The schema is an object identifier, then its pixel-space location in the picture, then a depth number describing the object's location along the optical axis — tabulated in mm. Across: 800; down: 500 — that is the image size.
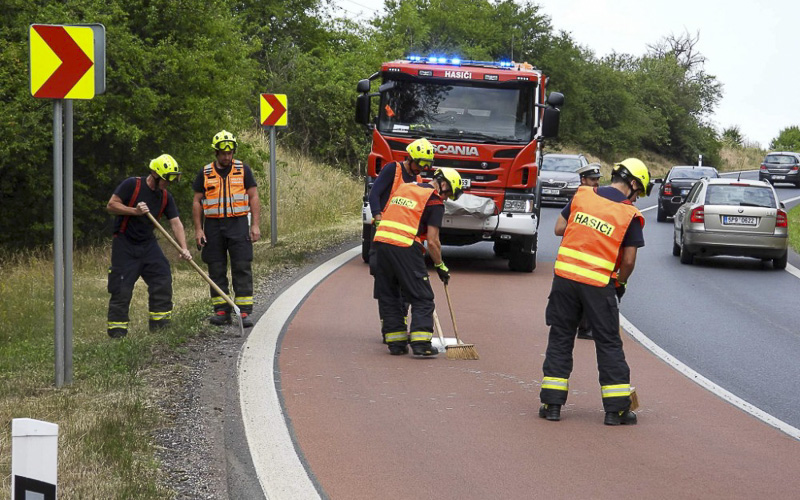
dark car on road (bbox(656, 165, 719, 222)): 30984
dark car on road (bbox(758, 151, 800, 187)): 55219
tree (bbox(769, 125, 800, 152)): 104850
